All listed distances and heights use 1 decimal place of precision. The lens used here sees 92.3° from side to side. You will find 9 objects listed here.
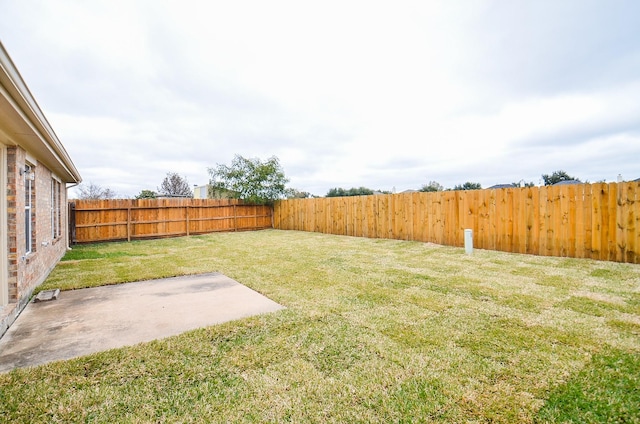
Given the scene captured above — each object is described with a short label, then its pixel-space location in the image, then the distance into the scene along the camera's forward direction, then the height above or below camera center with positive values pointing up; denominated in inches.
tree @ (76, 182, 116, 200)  994.4 +62.7
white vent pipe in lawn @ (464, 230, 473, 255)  304.7 -33.4
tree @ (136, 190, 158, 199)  1178.2 +61.3
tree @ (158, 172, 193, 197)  1269.7 +98.2
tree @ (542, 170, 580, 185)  1207.1 +118.3
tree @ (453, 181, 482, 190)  1189.7 +85.0
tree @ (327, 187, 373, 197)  1320.1 +74.9
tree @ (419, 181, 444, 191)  1248.2 +89.6
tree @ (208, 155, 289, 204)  648.5 +65.6
